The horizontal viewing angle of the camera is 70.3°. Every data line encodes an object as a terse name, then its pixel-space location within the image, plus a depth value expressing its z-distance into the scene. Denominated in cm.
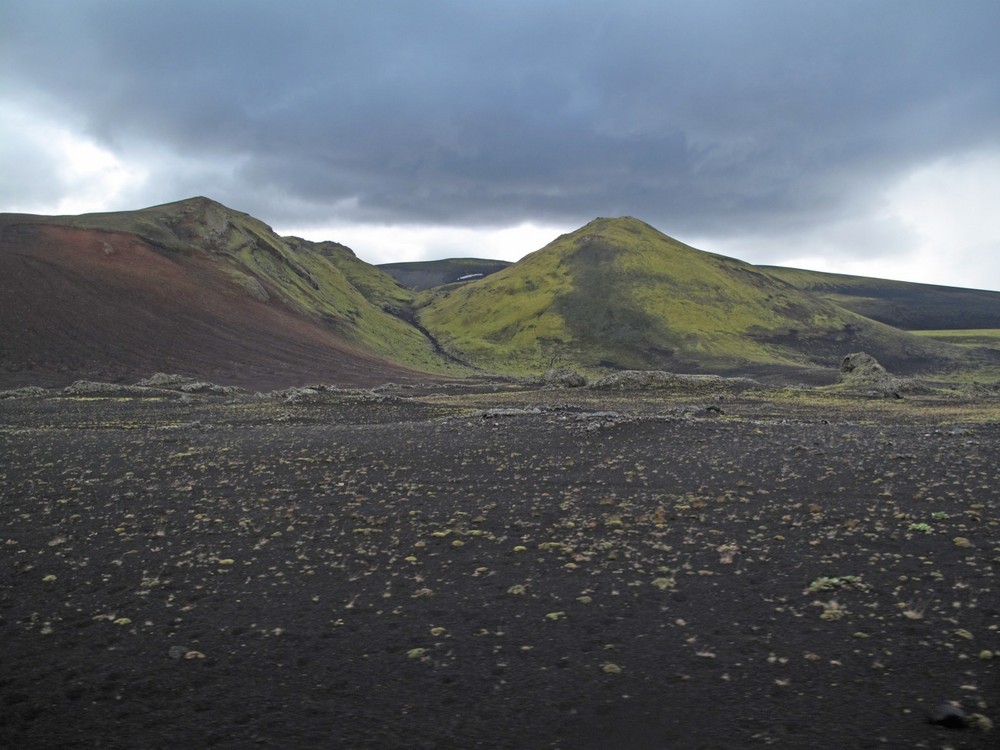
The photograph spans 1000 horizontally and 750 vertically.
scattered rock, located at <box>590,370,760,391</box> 4800
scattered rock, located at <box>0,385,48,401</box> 3650
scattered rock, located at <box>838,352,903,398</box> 4662
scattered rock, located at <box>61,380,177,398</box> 3797
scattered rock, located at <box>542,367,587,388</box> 5197
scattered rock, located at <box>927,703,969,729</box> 570
